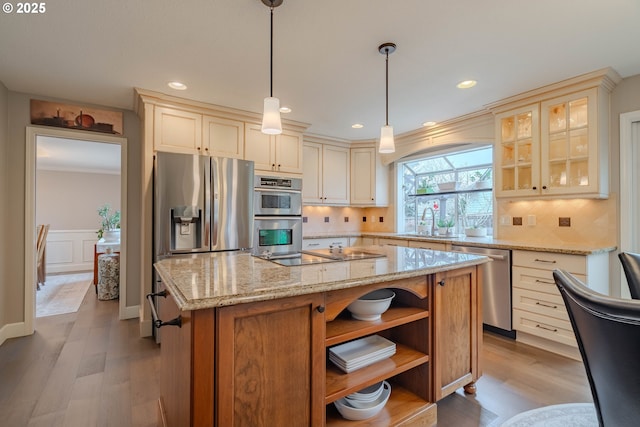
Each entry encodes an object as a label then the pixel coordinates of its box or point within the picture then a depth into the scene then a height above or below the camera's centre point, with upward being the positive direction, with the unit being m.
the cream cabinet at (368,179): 4.78 +0.59
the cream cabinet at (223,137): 3.27 +0.88
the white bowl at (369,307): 1.52 -0.47
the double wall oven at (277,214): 3.44 +0.01
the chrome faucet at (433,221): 4.21 -0.07
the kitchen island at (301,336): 1.05 -0.54
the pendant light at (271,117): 1.78 +0.58
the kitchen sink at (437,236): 3.75 -0.27
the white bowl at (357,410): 1.49 -0.97
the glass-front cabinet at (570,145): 2.60 +0.65
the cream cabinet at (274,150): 3.55 +0.80
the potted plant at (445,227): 4.06 -0.15
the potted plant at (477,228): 3.62 -0.15
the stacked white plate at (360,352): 1.52 -0.73
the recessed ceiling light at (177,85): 2.73 +1.20
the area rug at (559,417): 1.68 -1.16
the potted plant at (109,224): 5.10 -0.18
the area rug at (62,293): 3.79 -1.18
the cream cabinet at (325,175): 4.43 +0.62
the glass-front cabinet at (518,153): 2.94 +0.65
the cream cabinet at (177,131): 3.00 +0.87
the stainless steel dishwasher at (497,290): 2.88 -0.73
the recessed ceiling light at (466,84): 2.71 +1.21
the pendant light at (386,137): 2.17 +0.58
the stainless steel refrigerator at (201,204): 2.80 +0.11
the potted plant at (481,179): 3.80 +0.47
